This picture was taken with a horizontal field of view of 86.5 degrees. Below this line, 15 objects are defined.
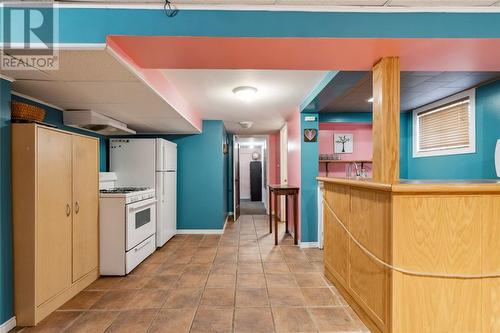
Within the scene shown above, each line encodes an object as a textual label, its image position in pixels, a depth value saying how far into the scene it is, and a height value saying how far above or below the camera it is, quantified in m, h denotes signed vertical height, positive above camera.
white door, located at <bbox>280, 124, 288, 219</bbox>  6.09 +0.17
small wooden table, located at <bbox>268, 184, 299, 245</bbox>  4.50 -0.52
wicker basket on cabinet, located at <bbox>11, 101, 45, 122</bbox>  2.21 +0.48
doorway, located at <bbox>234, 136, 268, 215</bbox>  9.99 -0.25
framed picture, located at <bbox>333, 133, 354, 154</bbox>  5.08 +0.44
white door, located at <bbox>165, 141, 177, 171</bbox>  4.58 +0.20
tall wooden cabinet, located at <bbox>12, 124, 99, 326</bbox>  2.18 -0.46
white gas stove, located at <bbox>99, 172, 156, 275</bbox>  3.19 -0.78
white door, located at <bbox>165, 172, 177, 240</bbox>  4.63 -0.64
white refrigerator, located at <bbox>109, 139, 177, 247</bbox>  4.26 +0.05
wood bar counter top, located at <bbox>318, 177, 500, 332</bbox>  1.76 -0.62
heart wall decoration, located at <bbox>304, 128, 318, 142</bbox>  4.28 +0.51
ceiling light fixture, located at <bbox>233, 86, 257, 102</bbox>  3.28 +0.96
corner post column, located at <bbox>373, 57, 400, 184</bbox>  2.17 +0.31
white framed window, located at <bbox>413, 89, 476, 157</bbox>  3.33 +0.57
